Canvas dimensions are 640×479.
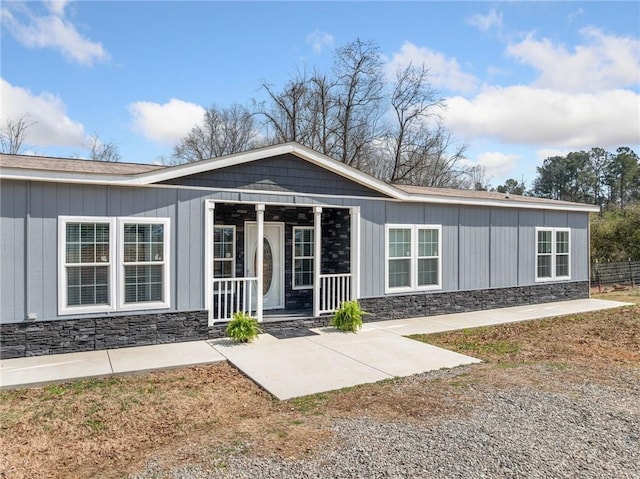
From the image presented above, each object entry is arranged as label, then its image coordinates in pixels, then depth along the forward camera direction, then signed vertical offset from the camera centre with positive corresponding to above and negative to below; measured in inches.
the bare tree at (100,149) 1083.3 +229.1
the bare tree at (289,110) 1083.3 +329.2
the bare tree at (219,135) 1191.6 +293.7
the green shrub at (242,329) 292.0 -58.8
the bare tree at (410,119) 1047.0 +295.1
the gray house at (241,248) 258.2 -5.3
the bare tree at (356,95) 1047.6 +354.4
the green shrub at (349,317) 333.1 -58.5
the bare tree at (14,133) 944.9 +235.7
